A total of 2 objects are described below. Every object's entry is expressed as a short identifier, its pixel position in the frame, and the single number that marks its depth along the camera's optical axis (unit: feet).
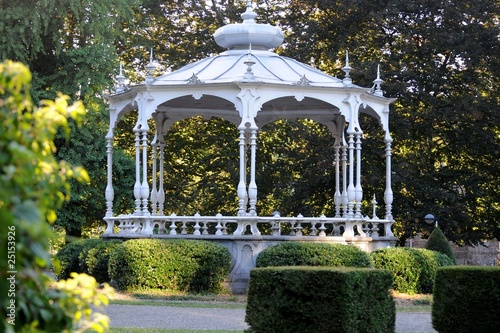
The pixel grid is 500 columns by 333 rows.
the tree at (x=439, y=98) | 88.22
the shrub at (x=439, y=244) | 69.36
